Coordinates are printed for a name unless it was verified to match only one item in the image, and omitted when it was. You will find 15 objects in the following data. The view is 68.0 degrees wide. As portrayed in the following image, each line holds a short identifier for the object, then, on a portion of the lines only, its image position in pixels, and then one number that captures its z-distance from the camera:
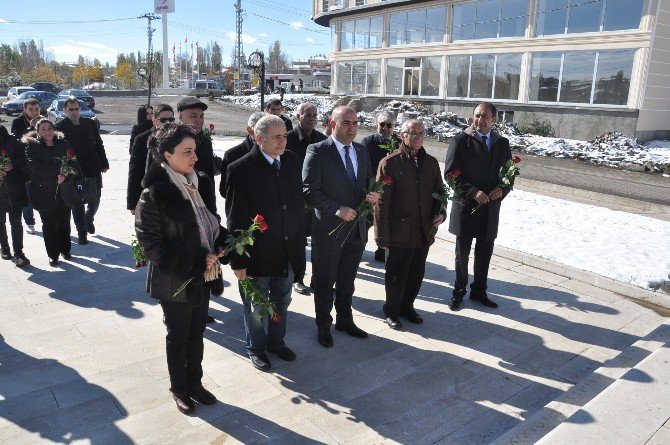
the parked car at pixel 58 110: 20.21
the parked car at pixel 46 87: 46.91
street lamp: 16.88
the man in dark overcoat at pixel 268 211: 3.84
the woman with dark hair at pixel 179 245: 3.12
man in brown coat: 4.76
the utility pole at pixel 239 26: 60.23
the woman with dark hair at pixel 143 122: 7.37
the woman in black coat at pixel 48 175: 6.34
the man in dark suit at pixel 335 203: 4.36
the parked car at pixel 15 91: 36.96
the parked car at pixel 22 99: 31.34
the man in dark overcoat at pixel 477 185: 5.25
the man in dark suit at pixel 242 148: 4.79
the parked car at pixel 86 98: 35.54
